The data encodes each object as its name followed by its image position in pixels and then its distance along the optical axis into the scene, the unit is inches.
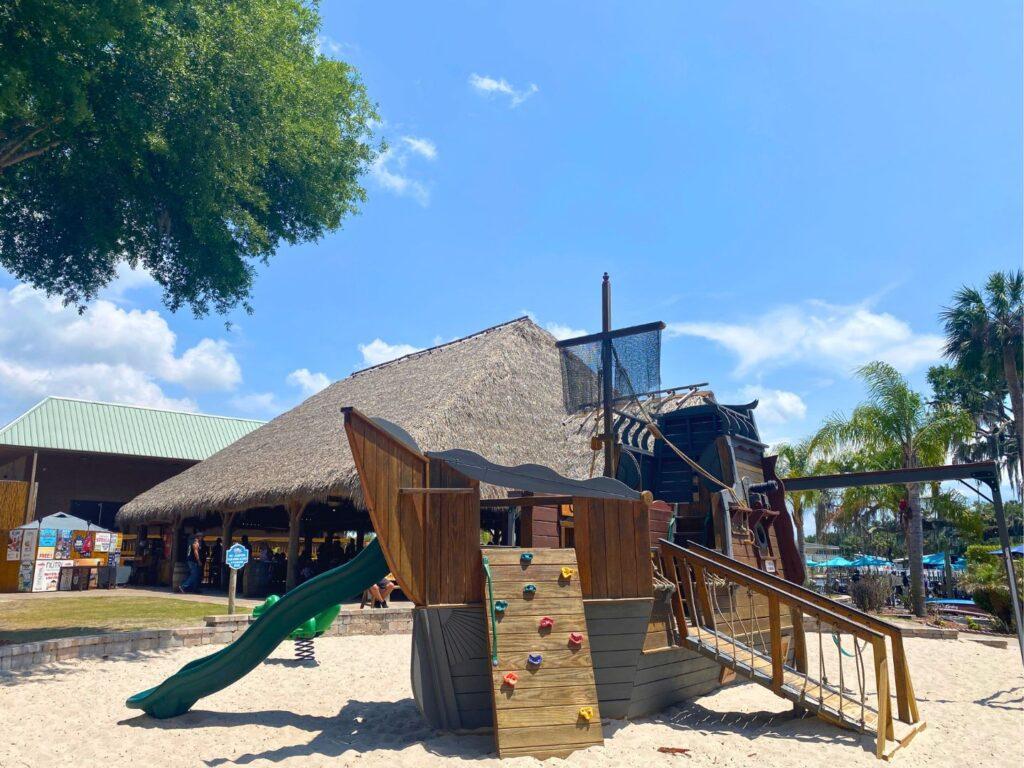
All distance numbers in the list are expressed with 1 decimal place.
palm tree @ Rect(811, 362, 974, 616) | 731.4
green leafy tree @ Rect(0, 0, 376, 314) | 330.6
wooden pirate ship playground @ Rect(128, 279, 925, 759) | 220.4
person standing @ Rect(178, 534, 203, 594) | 747.4
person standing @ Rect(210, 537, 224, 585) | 836.0
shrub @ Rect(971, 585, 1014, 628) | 617.6
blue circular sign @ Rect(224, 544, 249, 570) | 449.4
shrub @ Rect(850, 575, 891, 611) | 711.7
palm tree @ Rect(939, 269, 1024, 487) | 775.1
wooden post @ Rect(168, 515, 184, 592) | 799.7
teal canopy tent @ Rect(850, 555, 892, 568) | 1176.5
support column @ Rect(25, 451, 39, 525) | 761.6
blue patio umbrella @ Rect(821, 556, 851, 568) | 1175.0
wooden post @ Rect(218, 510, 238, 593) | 730.2
